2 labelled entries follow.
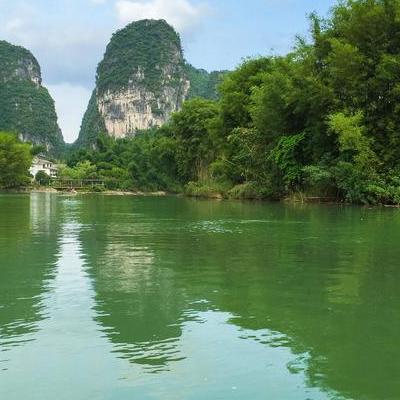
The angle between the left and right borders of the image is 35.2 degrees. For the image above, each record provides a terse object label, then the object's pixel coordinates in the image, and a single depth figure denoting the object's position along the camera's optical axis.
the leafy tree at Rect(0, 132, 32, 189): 89.81
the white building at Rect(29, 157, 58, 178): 124.56
